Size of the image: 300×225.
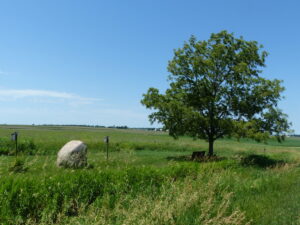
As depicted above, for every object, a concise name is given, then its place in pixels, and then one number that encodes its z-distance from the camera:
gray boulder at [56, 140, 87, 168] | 14.87
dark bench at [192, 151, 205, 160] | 19.14
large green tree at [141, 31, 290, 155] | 20.28
